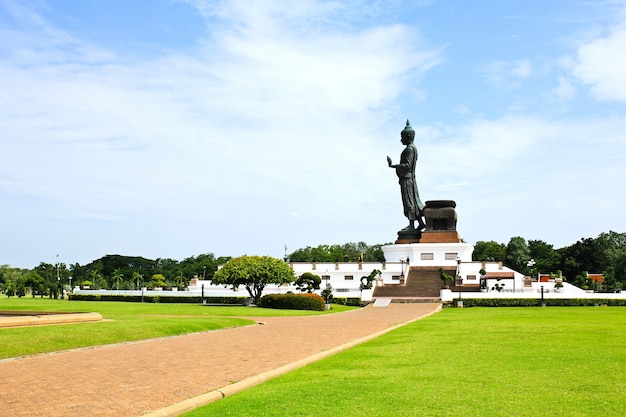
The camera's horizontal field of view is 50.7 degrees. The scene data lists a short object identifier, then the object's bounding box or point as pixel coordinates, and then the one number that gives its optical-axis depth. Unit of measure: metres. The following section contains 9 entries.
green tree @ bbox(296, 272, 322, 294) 47.41
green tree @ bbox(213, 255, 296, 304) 40.66
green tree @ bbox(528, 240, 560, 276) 83.12
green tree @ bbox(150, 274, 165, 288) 62.32
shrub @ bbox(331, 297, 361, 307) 45.14
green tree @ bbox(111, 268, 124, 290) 78.04
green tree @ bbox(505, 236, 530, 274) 86.96
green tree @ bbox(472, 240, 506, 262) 88.38
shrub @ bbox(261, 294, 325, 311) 37.38
